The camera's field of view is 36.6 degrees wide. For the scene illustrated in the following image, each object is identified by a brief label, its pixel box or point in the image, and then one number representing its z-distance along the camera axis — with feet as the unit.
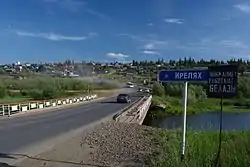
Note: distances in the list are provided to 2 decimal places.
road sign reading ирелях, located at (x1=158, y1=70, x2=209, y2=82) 29.86
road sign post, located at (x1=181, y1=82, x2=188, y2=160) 31.82
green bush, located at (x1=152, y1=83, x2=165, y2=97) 368.89
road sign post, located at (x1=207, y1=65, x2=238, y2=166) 24.70
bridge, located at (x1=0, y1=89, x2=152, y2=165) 52.08
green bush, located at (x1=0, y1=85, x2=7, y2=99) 210.38
